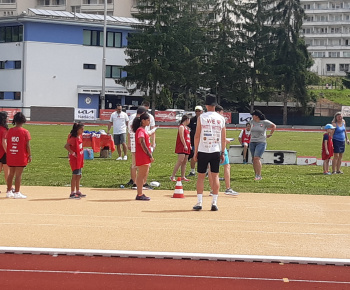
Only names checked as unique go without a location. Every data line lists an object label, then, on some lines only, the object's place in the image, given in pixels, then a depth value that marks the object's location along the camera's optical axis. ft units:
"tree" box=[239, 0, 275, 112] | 261.85
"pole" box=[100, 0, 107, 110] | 234.13
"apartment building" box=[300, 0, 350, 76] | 441.27
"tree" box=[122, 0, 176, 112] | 246.68
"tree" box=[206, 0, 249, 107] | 260.62
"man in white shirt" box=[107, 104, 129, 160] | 83.41
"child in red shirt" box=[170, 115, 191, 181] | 58.70
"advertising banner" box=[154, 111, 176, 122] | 232.94
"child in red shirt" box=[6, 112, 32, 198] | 47.73
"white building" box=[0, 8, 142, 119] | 249.55
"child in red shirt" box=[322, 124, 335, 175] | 71.82
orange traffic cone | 50.70
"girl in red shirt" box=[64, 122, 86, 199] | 48.29
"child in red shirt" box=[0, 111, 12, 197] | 49.11
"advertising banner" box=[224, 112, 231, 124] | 239.60
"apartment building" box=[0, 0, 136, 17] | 346.74
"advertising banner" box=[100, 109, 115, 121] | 222.48
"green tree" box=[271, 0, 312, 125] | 258.98
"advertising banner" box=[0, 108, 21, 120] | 212.84
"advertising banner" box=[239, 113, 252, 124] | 240.49
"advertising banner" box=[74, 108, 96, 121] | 221.66
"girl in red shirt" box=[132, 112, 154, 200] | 48.11
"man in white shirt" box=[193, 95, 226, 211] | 42.06
